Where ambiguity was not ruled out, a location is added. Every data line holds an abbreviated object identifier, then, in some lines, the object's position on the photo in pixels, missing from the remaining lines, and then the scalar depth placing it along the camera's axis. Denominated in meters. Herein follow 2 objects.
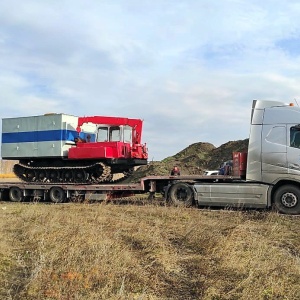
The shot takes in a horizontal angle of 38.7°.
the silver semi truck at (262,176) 12.37
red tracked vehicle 17.06
